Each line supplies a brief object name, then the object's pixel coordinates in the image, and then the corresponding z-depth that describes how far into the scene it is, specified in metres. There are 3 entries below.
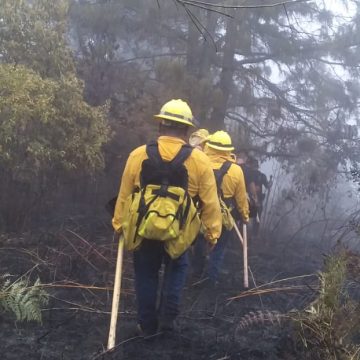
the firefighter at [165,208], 4.03
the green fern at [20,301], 4.07
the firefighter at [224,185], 6.31
